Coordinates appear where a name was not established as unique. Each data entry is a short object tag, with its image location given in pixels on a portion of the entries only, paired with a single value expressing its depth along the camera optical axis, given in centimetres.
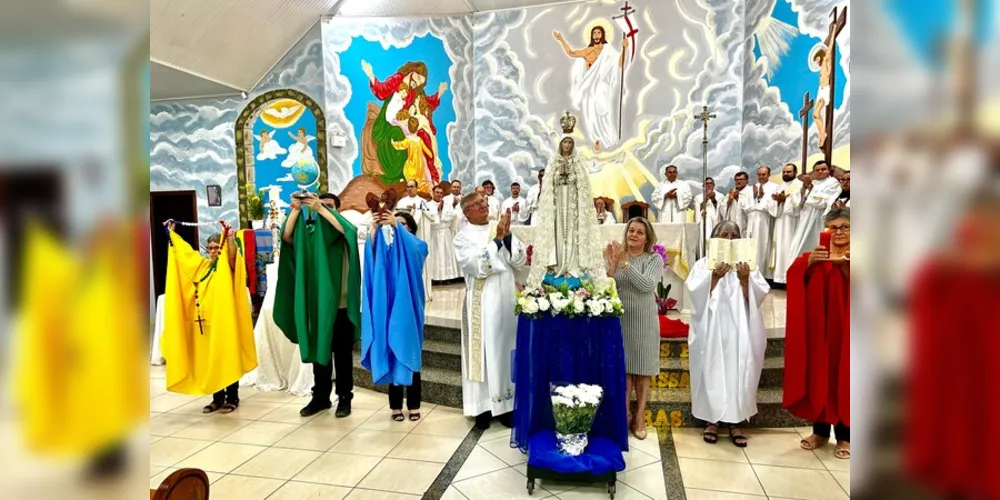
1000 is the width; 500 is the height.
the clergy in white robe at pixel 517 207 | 1038
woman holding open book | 407
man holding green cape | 477
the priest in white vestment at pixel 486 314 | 443
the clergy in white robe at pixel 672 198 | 987
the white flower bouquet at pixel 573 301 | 369
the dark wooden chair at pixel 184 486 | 182
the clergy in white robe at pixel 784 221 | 801
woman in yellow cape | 469
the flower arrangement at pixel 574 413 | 341
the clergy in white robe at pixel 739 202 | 866
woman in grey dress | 412
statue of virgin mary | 391
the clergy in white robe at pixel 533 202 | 1011
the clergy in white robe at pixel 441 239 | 947
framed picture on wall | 1095
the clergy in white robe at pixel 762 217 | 844
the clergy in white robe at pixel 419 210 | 927
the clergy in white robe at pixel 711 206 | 872
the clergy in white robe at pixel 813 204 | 717
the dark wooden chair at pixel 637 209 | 810
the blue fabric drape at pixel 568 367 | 374
